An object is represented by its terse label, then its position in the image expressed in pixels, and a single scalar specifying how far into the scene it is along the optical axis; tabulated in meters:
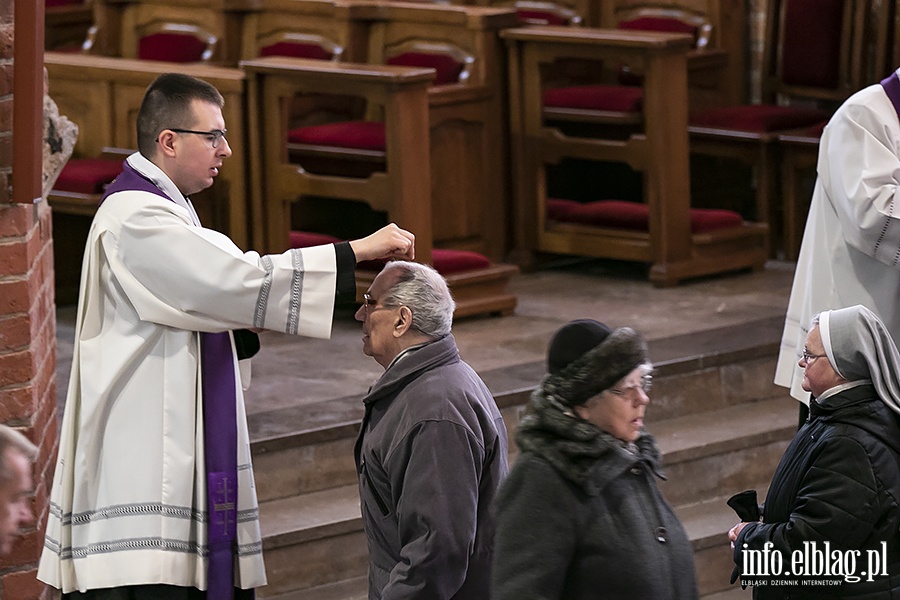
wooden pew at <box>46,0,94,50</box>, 18.77
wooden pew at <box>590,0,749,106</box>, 16.53
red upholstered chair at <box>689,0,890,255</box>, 15.29
